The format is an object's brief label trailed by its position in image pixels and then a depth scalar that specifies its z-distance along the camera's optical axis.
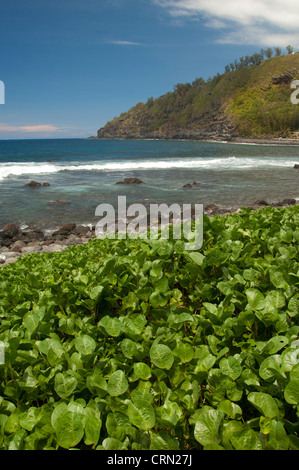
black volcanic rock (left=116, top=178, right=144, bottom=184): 28.53
